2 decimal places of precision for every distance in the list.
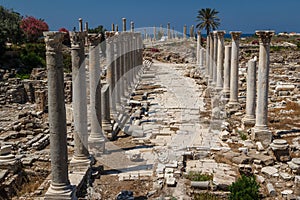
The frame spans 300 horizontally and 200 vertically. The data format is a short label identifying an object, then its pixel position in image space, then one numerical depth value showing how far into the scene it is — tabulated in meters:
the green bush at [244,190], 8.05
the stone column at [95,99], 11.63
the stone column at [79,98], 9.73
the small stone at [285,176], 9.54
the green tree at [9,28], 41.63
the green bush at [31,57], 35.94
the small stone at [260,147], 11.64
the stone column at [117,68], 16.97
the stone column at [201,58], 30.36
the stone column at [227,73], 18.05
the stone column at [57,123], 7.23
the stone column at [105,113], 13.34
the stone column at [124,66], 19.38
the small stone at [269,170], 9.94
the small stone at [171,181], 9.29
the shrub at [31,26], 45.94
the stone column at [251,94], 13.95
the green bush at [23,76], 31.44
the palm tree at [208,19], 49.28
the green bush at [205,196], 8.56
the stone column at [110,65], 15.70
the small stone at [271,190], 8.78
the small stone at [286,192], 8.73
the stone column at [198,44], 32.69
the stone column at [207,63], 25.78
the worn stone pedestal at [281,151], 10.82
